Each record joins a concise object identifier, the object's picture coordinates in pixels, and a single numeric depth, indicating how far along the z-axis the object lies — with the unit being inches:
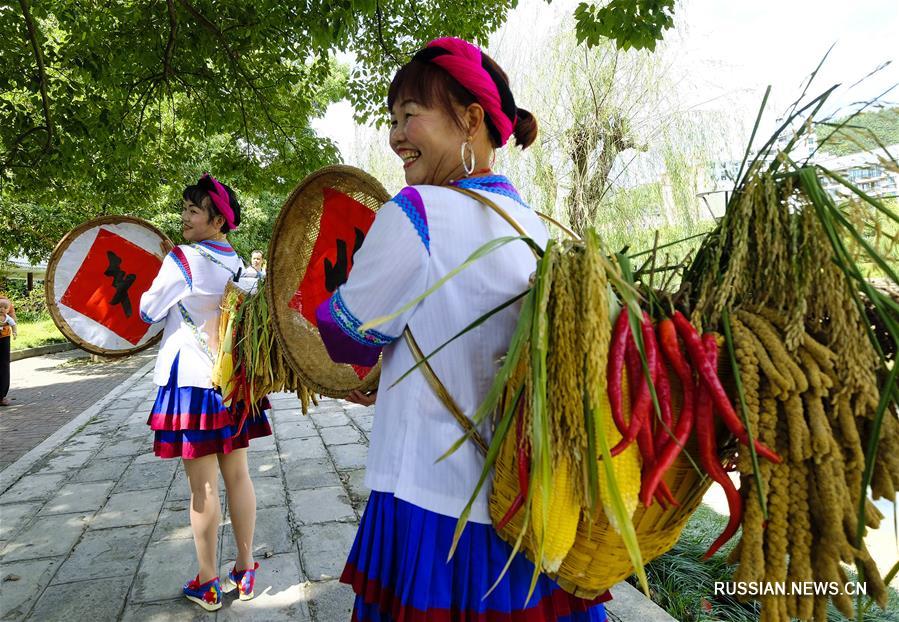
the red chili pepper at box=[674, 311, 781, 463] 34.8
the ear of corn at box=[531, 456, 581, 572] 37.0
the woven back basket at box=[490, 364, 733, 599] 38.3
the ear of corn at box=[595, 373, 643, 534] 36.4
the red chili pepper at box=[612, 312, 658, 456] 35.7
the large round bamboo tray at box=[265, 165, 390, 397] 77.0
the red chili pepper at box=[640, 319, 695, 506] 36.2
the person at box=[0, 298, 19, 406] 327.3
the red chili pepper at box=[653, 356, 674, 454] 36.6
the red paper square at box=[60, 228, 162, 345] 107.7
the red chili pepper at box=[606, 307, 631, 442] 35.9
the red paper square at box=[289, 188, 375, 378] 82.2
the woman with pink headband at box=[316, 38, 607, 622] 46.3
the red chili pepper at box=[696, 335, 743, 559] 36.1
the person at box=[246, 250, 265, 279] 325.7
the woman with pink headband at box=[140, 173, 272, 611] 99.0
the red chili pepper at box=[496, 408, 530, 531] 38.5
